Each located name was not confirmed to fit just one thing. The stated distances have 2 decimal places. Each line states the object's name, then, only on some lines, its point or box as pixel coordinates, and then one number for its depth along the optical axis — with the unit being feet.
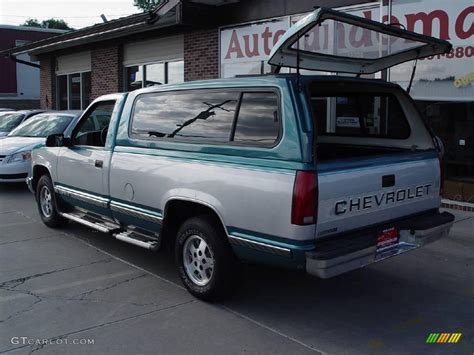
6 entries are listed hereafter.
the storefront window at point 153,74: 46.42
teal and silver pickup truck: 12.73
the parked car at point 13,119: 43.16
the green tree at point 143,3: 156.87
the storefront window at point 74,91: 61.67
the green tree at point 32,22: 242.58
